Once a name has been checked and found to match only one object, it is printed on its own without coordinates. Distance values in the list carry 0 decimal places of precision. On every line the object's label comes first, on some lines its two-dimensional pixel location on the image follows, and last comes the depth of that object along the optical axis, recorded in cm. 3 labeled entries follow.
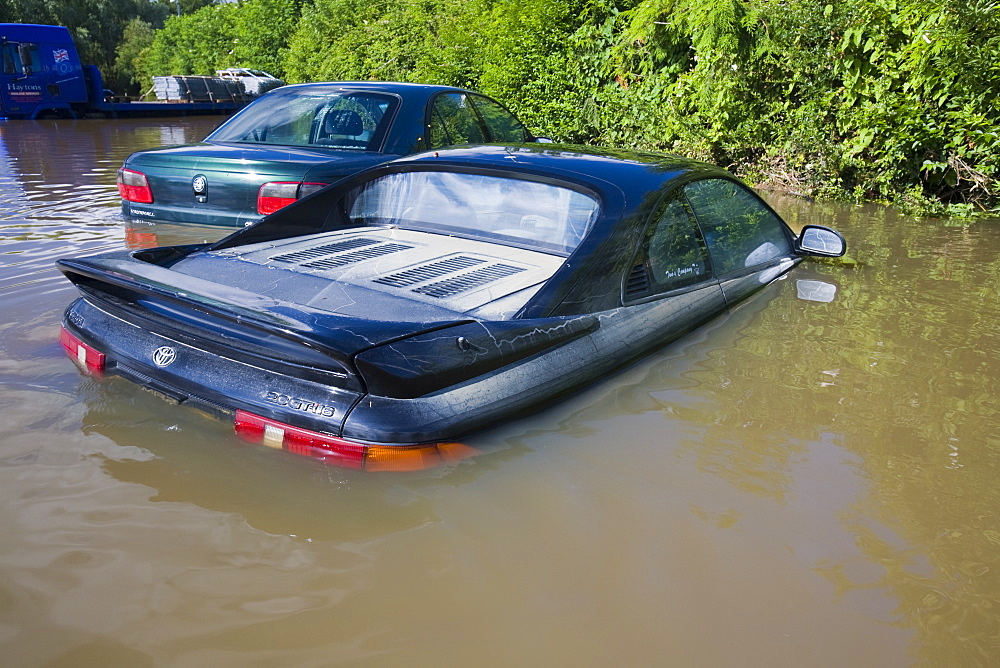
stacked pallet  2931
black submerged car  265
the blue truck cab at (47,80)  2280
